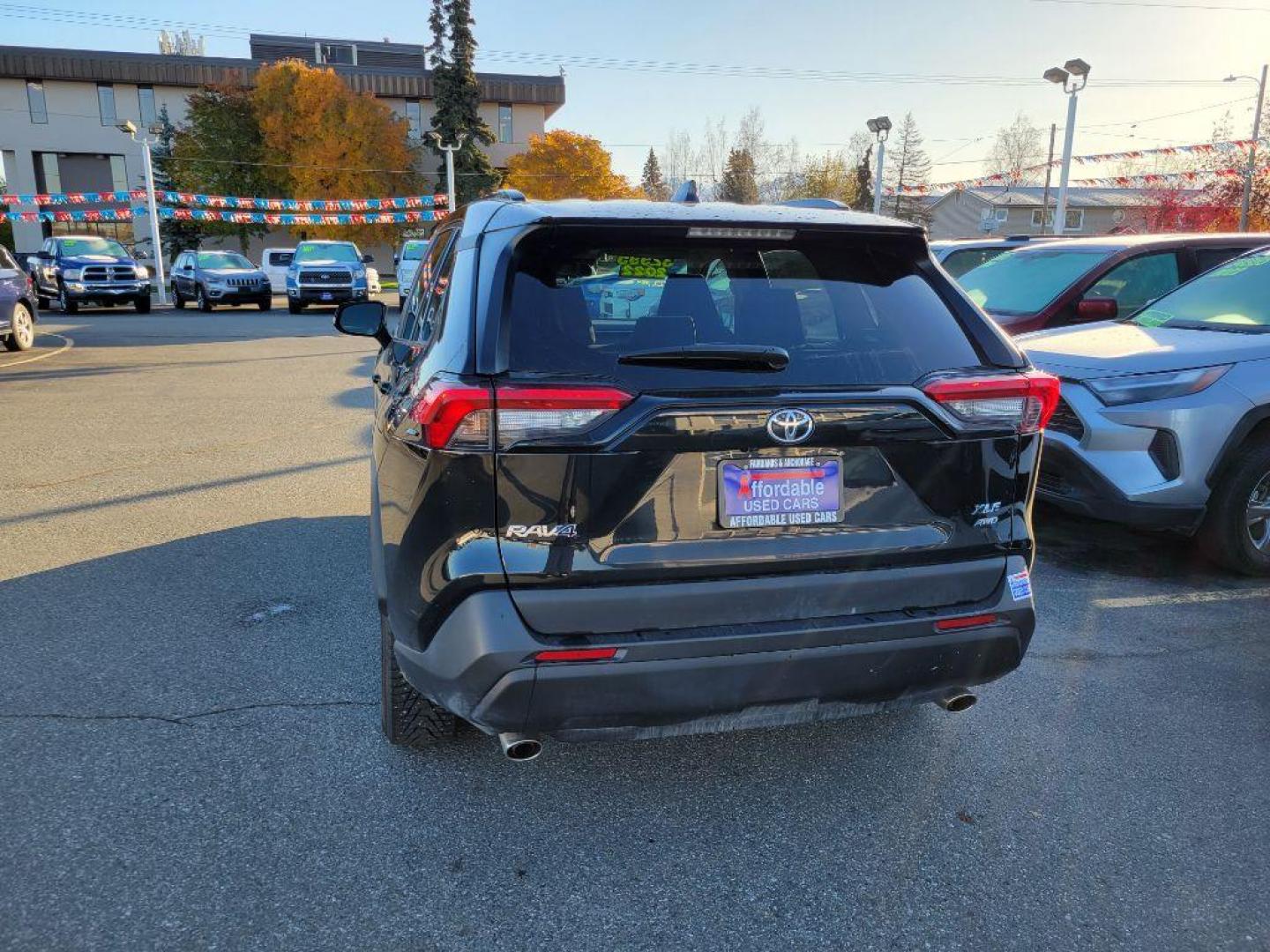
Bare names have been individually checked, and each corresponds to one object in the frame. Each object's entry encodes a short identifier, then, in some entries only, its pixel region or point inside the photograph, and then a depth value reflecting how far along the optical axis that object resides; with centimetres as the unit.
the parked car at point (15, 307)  1355
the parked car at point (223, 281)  2544
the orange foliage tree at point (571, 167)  4897
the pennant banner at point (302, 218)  4131
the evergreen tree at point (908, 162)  8294
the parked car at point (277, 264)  3253
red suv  727
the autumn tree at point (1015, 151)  7888
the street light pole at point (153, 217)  3262
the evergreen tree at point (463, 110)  5156
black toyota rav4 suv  224
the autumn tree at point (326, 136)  4731
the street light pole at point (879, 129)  2898
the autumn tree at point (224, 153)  4878
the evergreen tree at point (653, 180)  8162
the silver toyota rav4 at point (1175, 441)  466
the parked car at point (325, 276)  2492
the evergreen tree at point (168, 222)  5012
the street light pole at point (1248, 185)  3112
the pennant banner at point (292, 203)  3536
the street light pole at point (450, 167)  3889
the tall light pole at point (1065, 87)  2230
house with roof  6131
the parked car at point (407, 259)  2922
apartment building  5069
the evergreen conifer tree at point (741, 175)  6638
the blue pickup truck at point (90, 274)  2381
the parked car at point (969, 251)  947
